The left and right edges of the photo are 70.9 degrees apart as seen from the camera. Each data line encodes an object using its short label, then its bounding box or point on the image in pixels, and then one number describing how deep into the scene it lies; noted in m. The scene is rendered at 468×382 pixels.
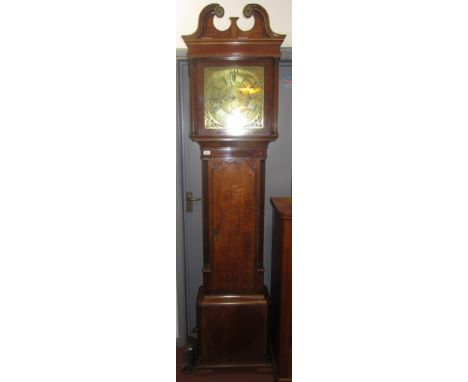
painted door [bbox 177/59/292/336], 1.96
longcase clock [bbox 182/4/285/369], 1.44
